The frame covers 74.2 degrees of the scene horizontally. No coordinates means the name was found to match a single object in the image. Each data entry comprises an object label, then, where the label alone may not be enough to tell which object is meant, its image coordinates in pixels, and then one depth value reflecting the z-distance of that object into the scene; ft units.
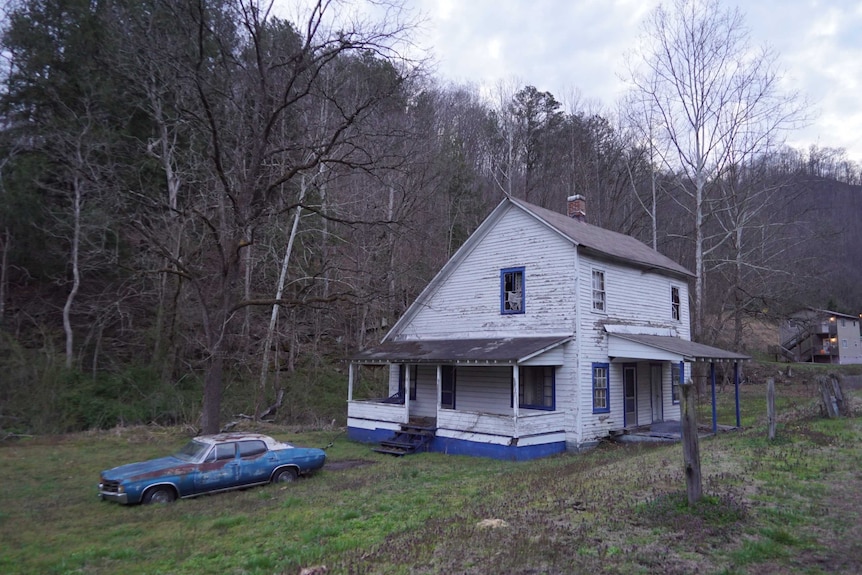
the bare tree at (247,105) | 46.60
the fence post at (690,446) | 23.34
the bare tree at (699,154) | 98.15
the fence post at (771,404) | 39.40
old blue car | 35.19
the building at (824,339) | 167.02
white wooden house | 55.01
